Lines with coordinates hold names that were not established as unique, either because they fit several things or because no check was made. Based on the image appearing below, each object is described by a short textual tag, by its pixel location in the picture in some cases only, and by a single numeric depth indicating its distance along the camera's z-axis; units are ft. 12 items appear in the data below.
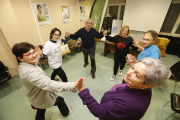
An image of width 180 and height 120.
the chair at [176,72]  6.40
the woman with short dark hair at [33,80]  2.89
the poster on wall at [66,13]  13.07
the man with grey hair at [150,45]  4.91
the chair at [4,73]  7.24
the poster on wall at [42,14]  10.19
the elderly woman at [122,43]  6.83
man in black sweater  7.97
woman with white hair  2.00
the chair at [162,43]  12.21
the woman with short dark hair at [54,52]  5.94
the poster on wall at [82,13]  15.91
